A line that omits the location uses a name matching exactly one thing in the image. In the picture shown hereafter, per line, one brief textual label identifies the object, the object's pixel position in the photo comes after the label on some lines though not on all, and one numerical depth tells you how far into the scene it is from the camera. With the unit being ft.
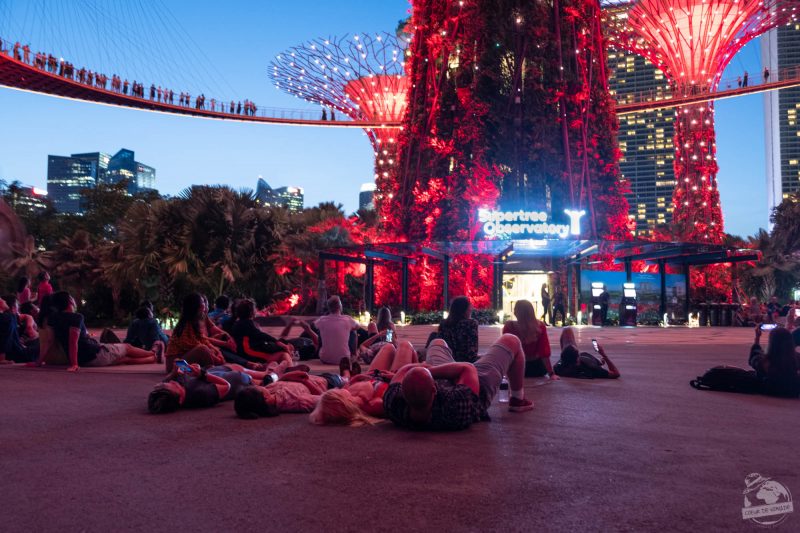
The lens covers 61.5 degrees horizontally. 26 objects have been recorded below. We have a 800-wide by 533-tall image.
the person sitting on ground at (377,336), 39.10
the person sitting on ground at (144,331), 45.39
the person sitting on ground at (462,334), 25.48
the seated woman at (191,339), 28.50
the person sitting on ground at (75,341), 37.55
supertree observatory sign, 102.06
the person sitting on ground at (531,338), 29.53
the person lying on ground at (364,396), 21.15
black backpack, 28.27
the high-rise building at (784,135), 594.65
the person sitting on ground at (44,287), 54.53
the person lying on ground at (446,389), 19.02
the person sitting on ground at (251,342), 34.01
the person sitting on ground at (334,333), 38.34
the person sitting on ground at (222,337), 32.94
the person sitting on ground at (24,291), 53.31
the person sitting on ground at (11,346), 41.78
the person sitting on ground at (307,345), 43.39
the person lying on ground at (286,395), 22.13
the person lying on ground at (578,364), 33.22
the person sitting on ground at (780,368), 26.63
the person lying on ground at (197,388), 23.12
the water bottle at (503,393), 26.55
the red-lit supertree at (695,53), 111.86
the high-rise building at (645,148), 606.14
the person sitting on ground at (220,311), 40.27
